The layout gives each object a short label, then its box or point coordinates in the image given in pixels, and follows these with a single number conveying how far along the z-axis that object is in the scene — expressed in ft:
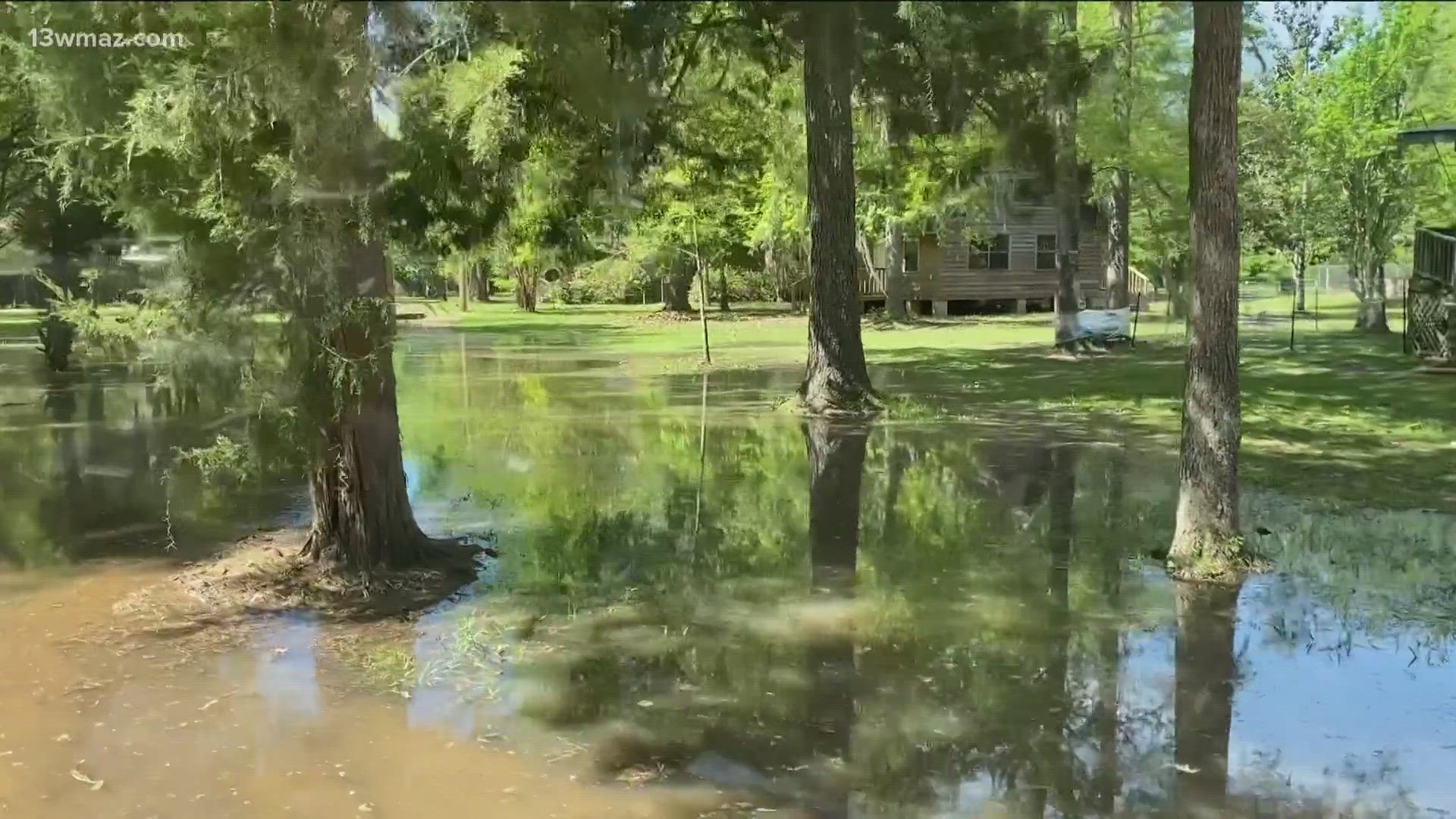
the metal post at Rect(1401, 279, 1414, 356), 64.90
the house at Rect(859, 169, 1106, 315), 113.80
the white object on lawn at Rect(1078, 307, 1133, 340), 74.95
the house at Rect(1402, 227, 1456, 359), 57.47
